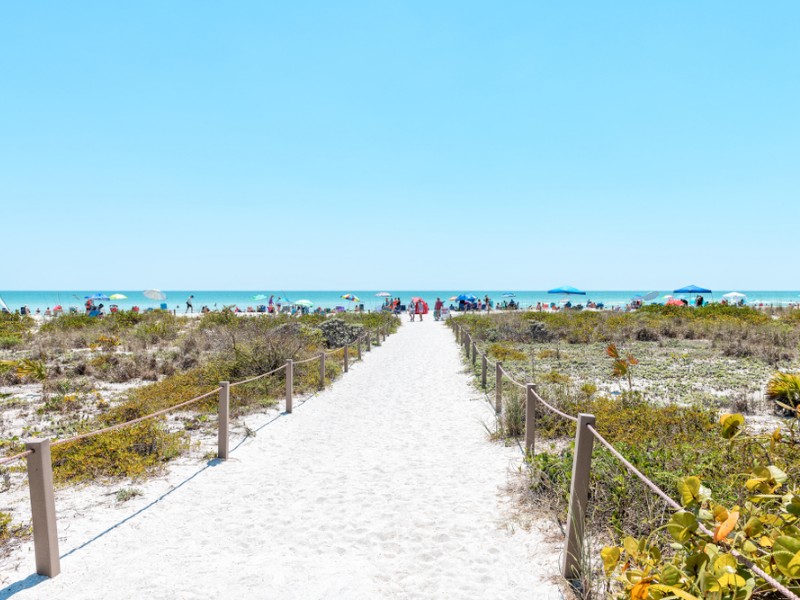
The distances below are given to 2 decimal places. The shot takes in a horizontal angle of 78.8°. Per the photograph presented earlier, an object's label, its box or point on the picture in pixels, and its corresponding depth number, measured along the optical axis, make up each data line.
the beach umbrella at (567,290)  50.72
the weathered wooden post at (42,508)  3.81
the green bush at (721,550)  1.79
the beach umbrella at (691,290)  45.67
